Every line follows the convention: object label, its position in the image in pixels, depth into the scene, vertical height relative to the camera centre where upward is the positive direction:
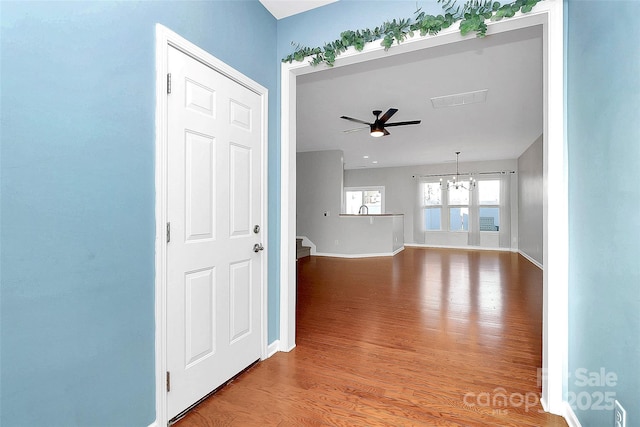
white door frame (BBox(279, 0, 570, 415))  1.72 +0.02
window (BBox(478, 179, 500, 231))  9.34 +0.28
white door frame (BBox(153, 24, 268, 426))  1.55 +0.00
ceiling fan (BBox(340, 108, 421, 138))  4.57 +1.35
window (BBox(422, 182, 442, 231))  10.04 +0.29
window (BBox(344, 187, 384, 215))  10.74 +0.53
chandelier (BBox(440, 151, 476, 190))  9.49 +1.00
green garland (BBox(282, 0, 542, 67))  1.80 +1.21
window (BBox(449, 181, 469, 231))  9.70 +0.22
